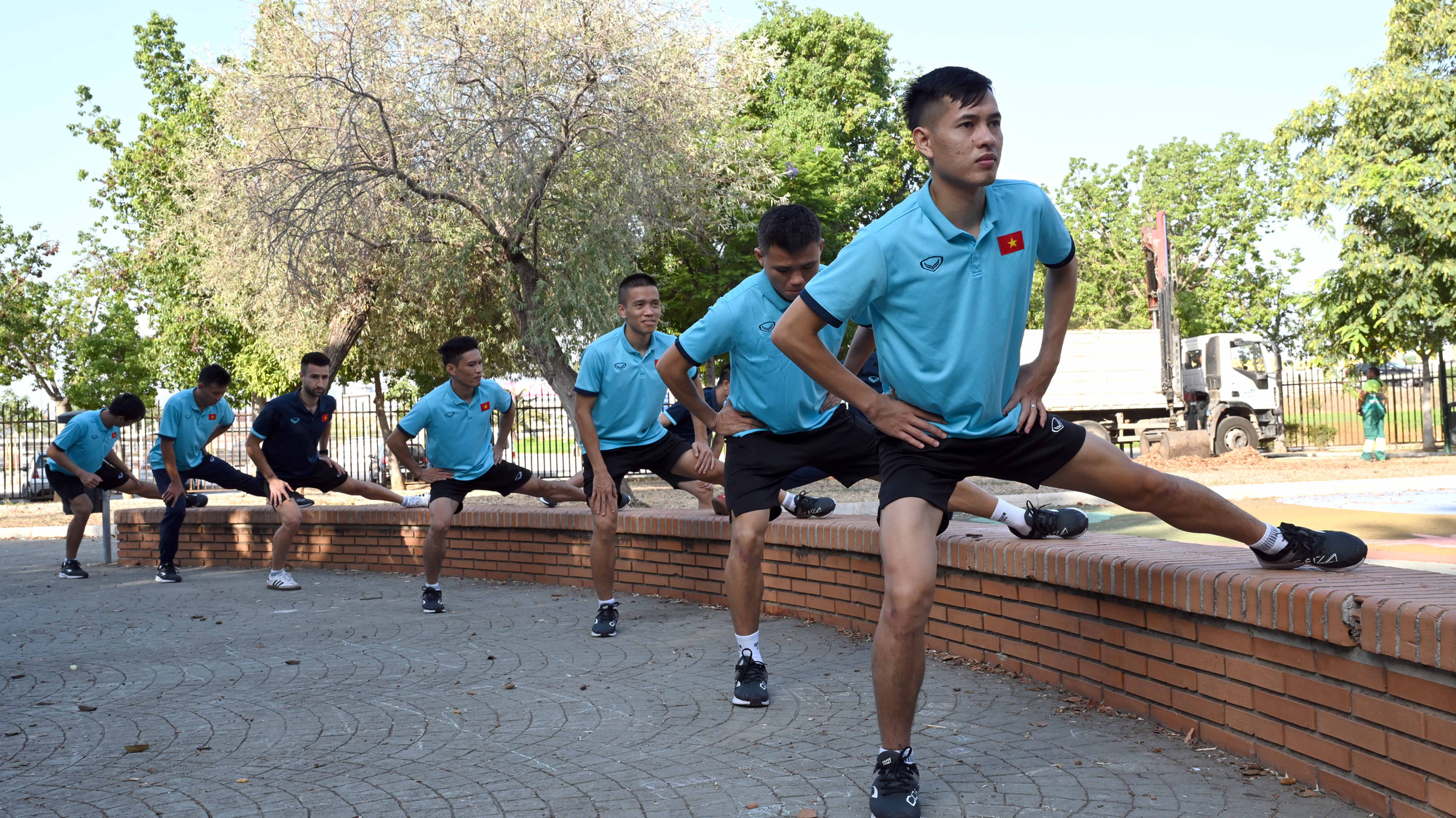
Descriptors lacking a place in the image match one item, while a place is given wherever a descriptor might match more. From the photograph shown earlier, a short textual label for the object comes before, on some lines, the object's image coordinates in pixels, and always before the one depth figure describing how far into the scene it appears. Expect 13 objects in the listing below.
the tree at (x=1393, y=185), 22.33
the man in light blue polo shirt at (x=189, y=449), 9.86
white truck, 25.17
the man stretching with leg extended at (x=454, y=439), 7.94
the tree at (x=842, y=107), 36.62
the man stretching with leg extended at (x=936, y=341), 3.33
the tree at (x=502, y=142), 16.44
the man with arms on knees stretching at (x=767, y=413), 4.85
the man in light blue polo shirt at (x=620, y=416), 6.44
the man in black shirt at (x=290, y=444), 9.12
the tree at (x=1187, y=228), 47.25
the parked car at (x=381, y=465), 28.98
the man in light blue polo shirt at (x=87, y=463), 10.45
